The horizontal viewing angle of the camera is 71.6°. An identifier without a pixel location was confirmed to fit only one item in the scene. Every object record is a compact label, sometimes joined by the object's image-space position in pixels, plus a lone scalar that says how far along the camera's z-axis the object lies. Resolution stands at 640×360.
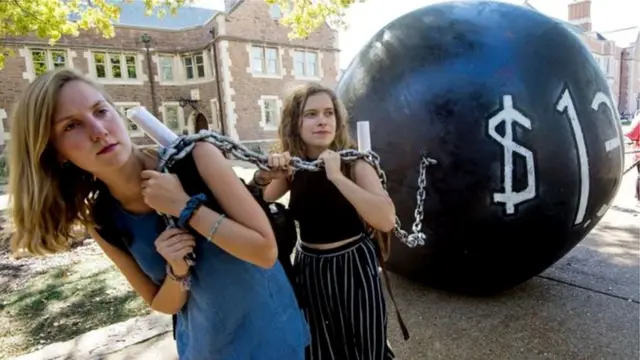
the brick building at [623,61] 46.25
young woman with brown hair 2.15
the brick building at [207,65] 23.81
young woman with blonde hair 1.34
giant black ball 3.01
